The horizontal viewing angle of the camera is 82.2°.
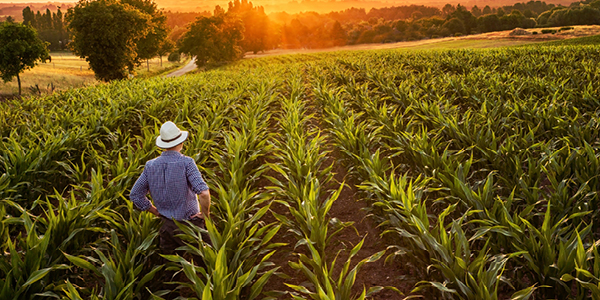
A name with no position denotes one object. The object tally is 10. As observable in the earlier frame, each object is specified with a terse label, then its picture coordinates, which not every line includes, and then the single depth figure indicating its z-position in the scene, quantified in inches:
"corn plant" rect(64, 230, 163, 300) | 109.7
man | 138.0
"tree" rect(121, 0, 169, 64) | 1785.2
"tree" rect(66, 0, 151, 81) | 1240.2
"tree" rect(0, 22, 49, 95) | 1132.6
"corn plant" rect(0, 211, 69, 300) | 106.1
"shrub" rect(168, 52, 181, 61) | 3804.1
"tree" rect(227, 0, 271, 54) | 3218.5
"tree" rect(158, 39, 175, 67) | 2386.0
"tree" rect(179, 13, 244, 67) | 2149.4
